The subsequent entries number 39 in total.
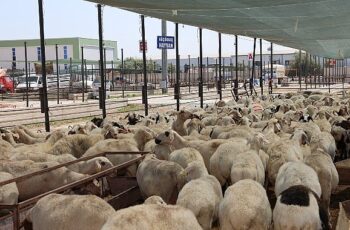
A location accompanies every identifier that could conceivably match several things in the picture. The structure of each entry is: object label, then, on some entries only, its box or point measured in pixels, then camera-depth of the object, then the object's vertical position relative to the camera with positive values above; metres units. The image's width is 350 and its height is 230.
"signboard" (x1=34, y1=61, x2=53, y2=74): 47.48 +0.90
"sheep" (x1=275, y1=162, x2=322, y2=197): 6.42 -1.34
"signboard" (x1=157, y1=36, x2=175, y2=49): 17.58 +1.14
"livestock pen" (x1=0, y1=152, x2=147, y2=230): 5.38 -1.62
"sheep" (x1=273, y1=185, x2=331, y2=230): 5.26 -1.45
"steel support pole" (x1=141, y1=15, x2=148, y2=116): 16.65 +0.17
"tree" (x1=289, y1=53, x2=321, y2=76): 66.14 +1.05
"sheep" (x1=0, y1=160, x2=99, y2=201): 7.27 -1.47
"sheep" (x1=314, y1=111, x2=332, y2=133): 11.56 -1.20
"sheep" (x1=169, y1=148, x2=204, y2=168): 7.96 -1.28
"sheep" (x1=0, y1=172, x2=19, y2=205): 6.54 -1.49
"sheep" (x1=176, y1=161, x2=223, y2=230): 5.82 -1.44
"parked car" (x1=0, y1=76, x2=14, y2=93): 37.47 -0.55
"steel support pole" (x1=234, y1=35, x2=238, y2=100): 24.35 +0.87
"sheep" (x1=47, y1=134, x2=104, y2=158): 9.45 -1.28
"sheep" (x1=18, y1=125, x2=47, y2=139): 11.87 -1.33
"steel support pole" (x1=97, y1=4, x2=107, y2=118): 14.45 +0.57
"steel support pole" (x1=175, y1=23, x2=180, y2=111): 17.89 +0.46
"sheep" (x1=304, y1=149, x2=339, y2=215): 7.32 -1.43
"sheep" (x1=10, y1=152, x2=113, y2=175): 7.71 -1.32
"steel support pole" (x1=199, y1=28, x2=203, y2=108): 20.29 +0.91
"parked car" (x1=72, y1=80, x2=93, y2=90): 39.12 -0.66
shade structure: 10.79 +1.48
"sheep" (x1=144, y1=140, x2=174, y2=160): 8.86 -1.32
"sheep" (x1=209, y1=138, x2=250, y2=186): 7.93 -1.33
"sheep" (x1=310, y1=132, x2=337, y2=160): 9.53 -1.32
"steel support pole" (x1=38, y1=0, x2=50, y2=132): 12.51 +0.54
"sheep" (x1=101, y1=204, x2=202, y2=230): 4.12 -1.18
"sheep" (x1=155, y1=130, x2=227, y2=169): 8.74 -1.19
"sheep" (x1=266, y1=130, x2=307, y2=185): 7.98 -1.29
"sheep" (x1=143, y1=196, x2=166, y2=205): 5.39 -1.32
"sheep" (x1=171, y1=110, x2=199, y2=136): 11.57 -1.06
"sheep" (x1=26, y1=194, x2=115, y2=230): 4.97 -1.34
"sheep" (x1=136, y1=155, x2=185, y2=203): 7.21 -1.48
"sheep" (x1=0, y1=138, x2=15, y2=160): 8.80 -1.30
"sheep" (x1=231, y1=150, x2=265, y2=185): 7.07 -1.32
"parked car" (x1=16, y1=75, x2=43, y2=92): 38.38 -0.52
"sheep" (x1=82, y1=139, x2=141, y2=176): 8.56 -1.29
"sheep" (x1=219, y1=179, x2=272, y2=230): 5.37 -1.45
